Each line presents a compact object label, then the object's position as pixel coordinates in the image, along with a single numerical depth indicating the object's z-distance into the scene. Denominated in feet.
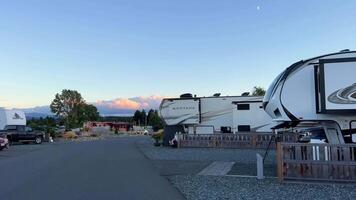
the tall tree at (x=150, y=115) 398.42
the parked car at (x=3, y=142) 93.91
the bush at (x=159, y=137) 111.16
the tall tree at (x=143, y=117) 447.01
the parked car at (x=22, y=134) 127.54
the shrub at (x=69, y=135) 183.42
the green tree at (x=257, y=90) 201.77
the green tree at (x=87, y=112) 317.11
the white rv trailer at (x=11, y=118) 132.98
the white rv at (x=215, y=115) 96.02
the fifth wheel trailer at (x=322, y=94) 38.09
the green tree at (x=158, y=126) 265.34
